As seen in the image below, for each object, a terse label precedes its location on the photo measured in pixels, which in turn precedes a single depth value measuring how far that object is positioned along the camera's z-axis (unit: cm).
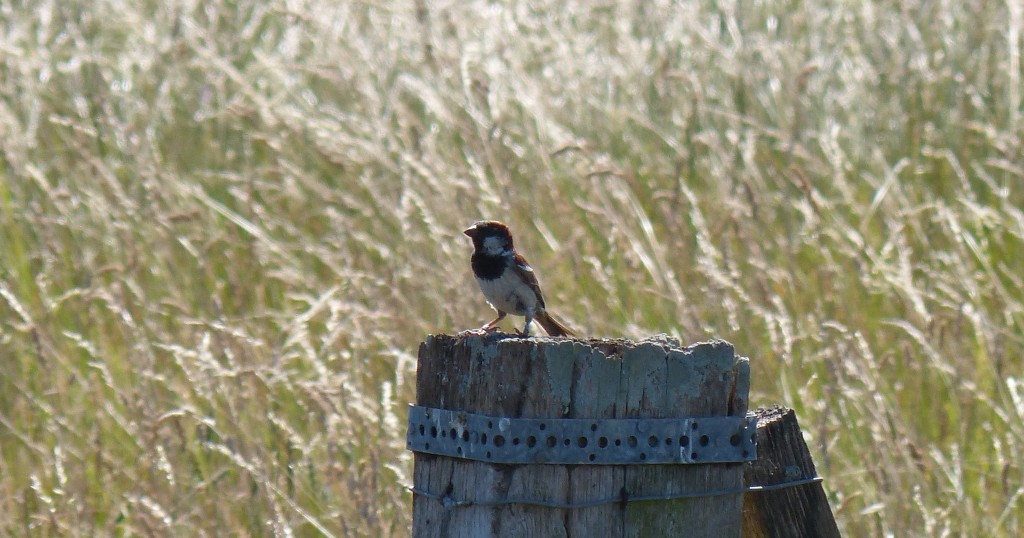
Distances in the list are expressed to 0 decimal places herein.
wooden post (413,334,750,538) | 1447
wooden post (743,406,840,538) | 1468
